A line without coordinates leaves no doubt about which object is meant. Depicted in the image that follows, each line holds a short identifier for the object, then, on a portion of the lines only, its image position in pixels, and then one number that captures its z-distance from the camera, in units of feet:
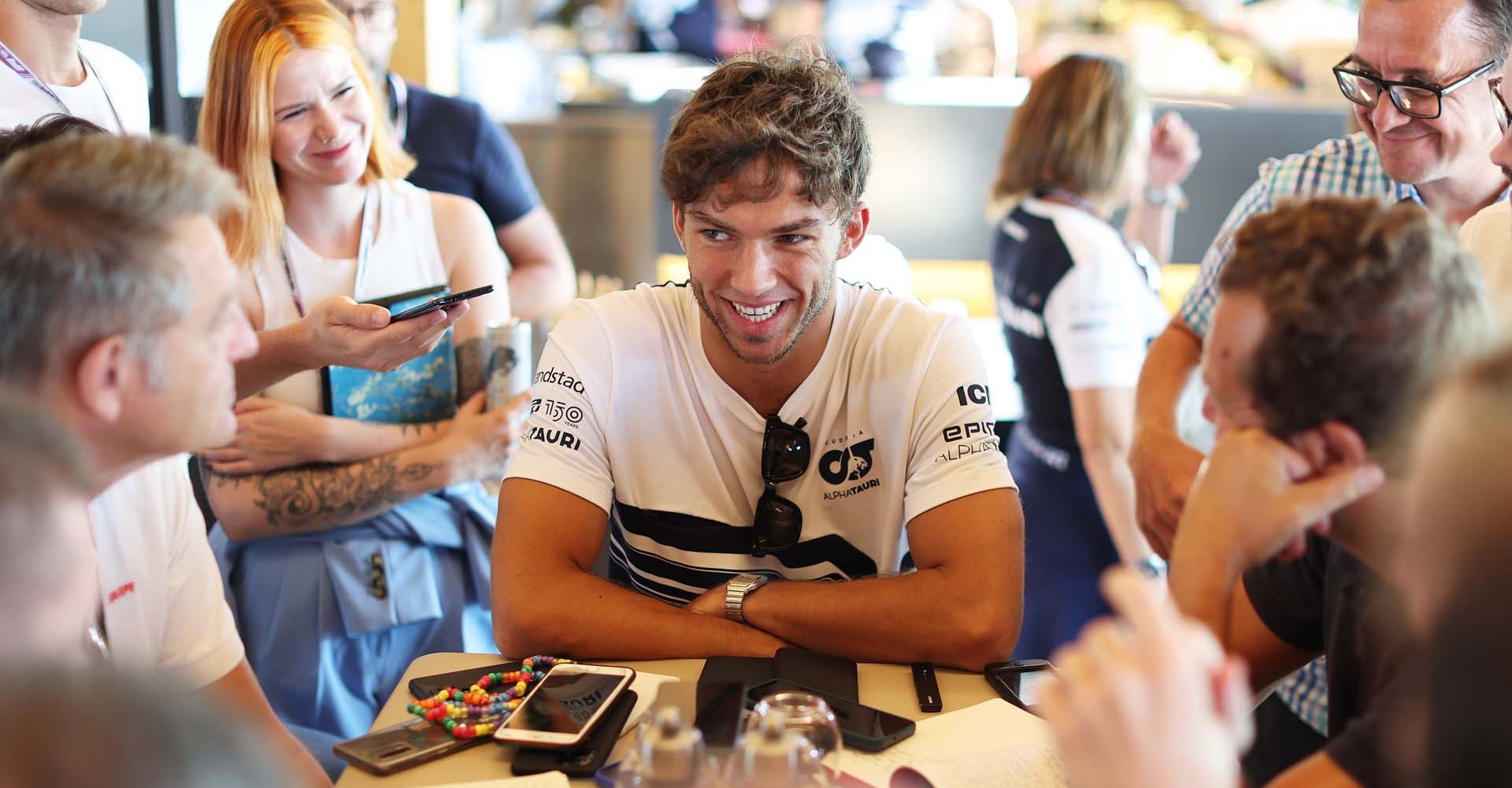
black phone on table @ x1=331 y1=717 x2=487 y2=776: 4.25
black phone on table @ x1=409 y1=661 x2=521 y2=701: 4.79
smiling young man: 5.27
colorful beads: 4.47
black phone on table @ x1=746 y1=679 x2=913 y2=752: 4.32
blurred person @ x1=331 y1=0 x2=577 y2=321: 9.11
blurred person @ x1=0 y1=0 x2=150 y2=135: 6.23
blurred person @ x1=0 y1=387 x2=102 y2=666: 2.58
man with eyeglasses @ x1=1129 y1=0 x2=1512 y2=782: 5.90
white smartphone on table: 4.30
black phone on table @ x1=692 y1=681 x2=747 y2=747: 3.84
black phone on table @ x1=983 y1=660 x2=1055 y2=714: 4.84
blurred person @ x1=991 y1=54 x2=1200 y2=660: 8.98
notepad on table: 4.14
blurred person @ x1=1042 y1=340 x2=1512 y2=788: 2.44
